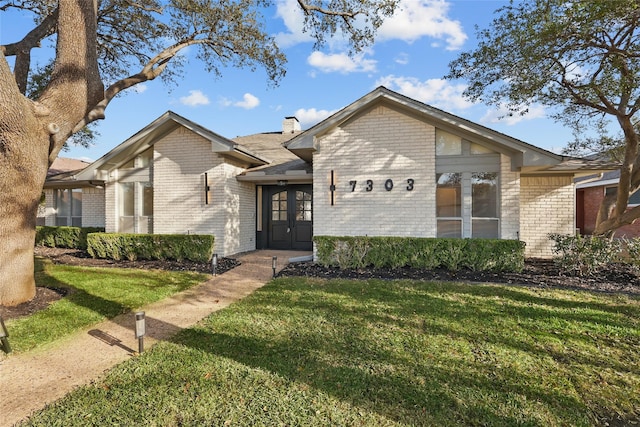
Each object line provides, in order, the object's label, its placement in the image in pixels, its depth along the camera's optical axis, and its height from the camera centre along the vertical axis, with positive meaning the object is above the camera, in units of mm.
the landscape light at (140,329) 3918 -1466
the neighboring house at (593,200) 15864 +695
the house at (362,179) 8977 +1105
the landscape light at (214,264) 8317 -1358
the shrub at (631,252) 7117 -914
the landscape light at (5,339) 4012 -1648
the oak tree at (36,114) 5281 +1755
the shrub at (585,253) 7180 -936
